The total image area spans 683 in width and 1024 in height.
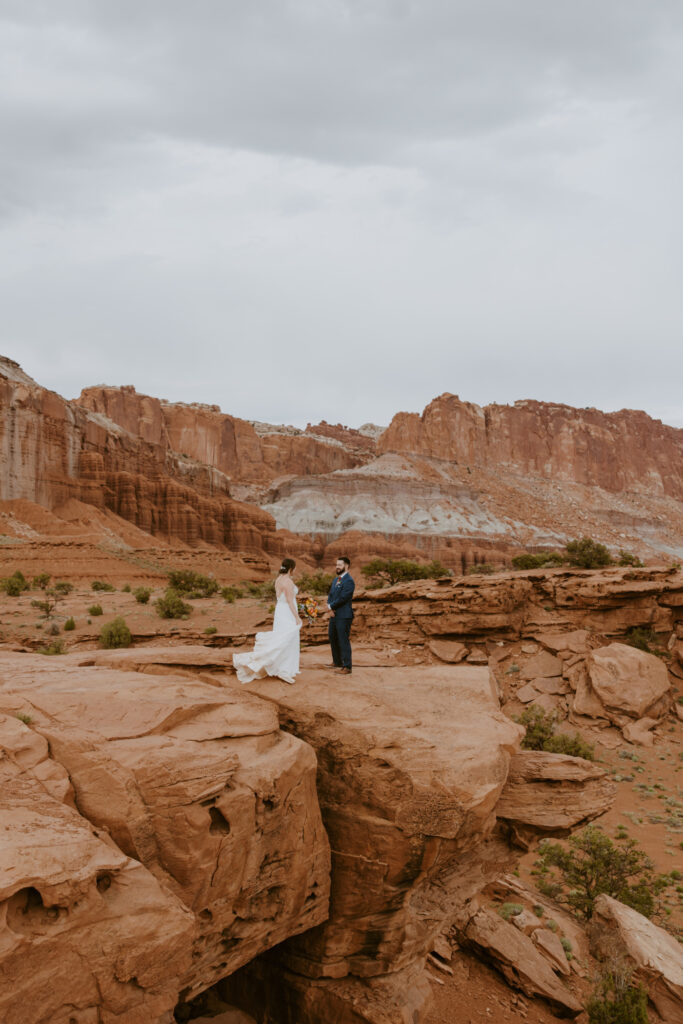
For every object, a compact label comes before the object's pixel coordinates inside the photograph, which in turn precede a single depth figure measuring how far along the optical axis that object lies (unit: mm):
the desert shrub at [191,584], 36906
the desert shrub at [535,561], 33606
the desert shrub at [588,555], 28159
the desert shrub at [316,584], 36094
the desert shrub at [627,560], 30902
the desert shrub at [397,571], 38281
